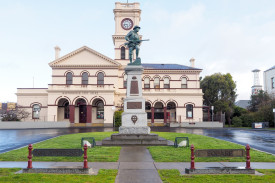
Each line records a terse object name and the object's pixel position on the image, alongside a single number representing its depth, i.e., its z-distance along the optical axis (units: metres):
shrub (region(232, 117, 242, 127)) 38.50
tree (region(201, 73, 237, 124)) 44.69
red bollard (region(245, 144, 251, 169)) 7.64
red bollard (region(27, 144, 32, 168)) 7.74
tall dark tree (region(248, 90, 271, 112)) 40.75
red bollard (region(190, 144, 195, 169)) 7.56
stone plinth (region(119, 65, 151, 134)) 14.26
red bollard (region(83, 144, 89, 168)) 7.63
